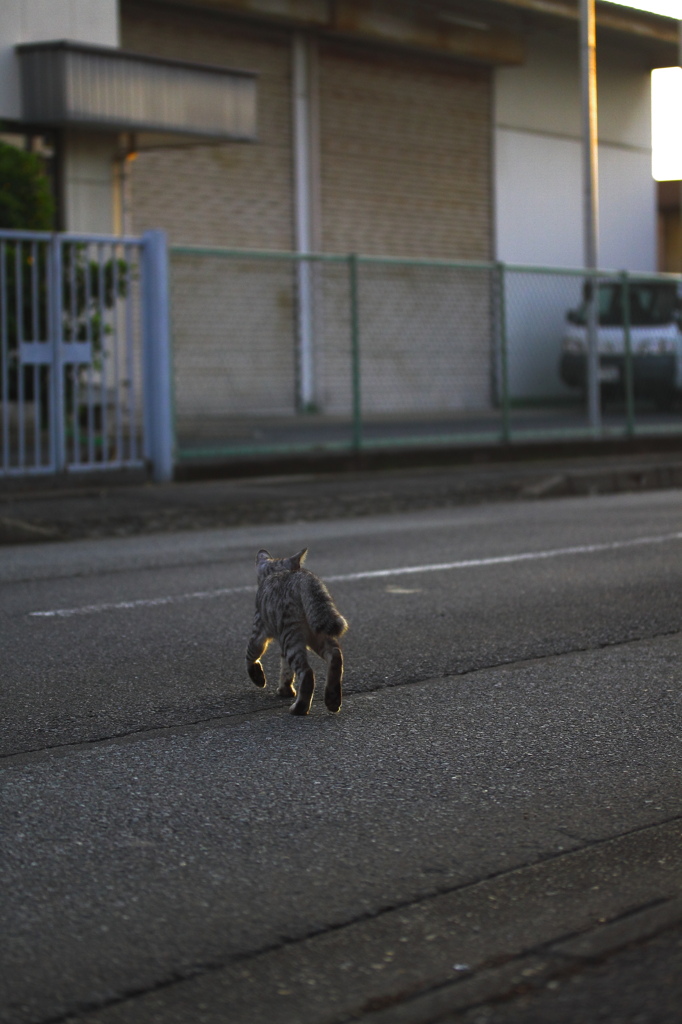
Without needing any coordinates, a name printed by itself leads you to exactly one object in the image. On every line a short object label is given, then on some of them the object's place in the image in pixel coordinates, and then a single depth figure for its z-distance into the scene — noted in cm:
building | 1661
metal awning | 1597
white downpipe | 2261
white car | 1747
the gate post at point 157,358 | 1295
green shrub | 1416
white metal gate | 1212
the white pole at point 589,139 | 1948
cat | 460
